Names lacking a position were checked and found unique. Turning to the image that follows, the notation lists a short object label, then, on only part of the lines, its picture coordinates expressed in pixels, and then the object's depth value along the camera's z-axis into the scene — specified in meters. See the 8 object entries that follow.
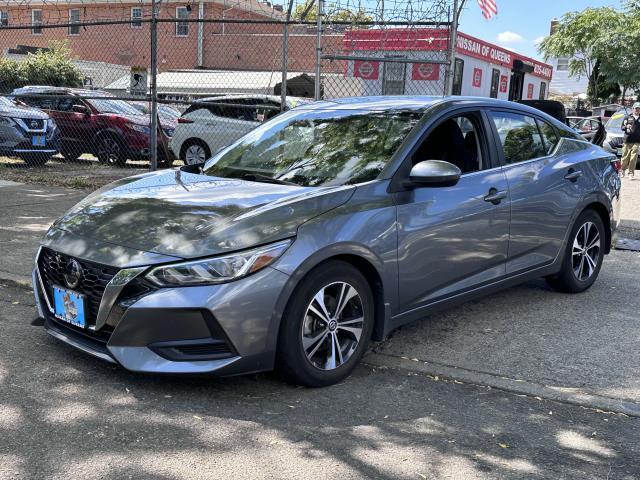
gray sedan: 3.47
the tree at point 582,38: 39.06
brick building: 36.38
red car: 14.06
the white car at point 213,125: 13.82
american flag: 14.79
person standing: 16.88
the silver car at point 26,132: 12.88
